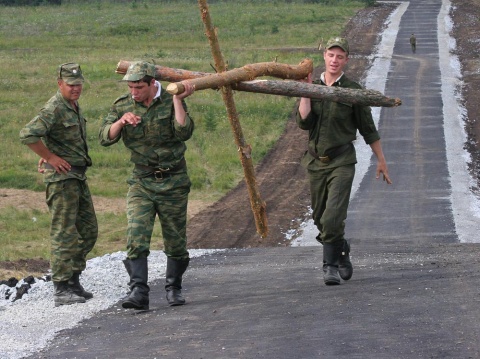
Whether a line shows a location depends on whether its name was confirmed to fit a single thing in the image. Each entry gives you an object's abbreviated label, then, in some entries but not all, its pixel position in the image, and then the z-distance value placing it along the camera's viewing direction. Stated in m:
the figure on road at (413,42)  67.20
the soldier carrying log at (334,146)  16.02
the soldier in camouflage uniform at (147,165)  14.87
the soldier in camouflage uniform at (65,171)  16.06
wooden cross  15.36
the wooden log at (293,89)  15.42
